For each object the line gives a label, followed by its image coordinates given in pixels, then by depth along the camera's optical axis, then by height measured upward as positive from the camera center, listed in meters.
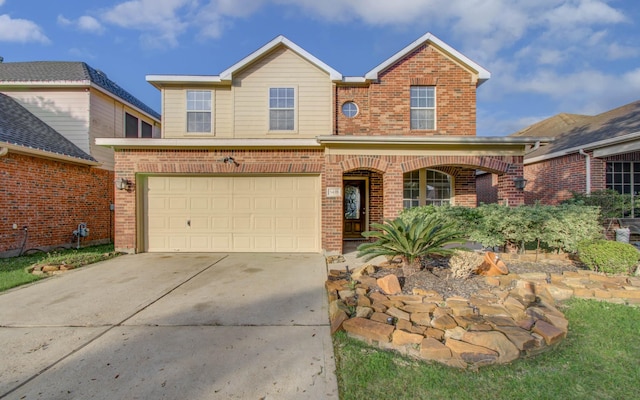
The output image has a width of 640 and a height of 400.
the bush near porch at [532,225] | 5.11 -0.44
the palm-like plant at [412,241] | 4.19 -0.60
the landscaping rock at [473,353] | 2.41 -1.31
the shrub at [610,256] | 4.39 -0.85
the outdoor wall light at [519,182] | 7.14 +0.50
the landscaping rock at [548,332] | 2.63 -1.23
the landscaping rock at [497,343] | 2.46 -1.26
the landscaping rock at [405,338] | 2.62 -1.28
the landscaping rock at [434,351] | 2.45 -1.30
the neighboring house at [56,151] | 7.31 +1.51
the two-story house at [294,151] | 7.24 +1.30
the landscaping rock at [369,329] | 2.74 -1.27
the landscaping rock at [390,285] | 3.76 -1.12
